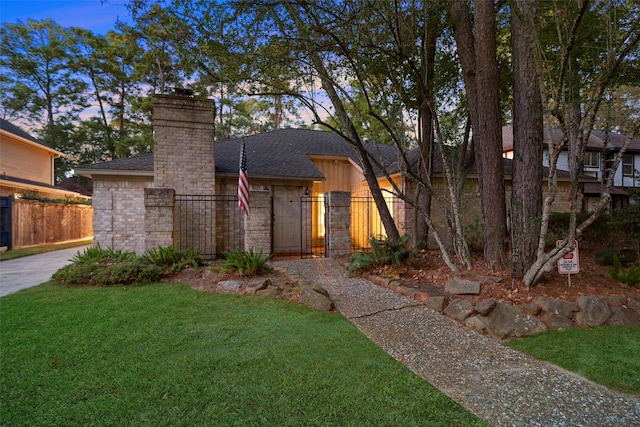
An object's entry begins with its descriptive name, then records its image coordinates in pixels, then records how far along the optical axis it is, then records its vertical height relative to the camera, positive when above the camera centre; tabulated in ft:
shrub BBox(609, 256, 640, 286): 16.79 -3.54
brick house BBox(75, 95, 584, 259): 26.27 +1.70
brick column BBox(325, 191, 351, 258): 27.81 -0.90
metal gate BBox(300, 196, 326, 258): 36.11 -1.78
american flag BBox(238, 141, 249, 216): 25.09 +1.59
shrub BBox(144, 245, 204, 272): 22.38 -3.32
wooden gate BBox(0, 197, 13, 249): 38.67 -0.69
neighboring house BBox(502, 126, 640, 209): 57.75 +9.76
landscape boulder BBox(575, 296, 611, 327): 13.39 -4.43
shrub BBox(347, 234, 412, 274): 22.38 -3.14
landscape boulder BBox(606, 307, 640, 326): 13.48 -4.68
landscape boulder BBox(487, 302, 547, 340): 12.69 -4.71
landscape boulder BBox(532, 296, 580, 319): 13.55 -4.20
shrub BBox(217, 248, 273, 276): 20.91 -3.48
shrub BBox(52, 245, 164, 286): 19.96 -3.73
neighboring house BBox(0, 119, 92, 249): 39.91 +3.76
